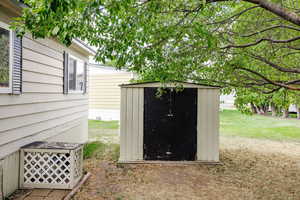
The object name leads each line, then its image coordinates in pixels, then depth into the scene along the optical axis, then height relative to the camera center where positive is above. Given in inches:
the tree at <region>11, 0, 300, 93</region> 83.2 +36.6
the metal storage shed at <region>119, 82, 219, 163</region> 206.2 -21.6
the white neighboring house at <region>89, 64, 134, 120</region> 503.2 +24.5
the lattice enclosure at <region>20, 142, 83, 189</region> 138.8 -44.9
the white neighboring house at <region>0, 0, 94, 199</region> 122.9 +5.6
